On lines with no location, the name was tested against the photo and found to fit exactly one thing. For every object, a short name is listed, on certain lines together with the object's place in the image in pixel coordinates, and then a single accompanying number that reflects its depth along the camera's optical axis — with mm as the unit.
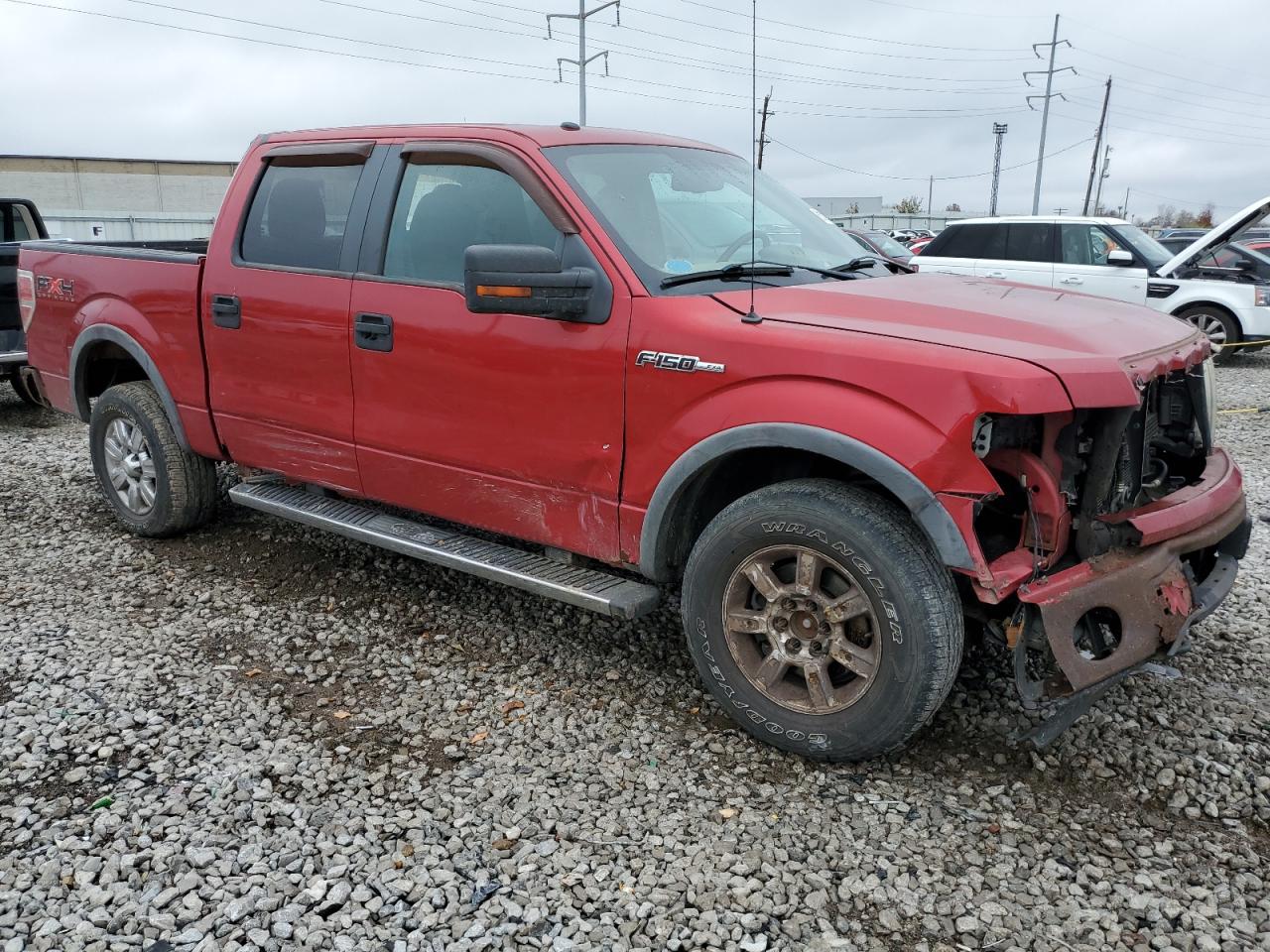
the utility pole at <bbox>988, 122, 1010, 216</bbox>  60516
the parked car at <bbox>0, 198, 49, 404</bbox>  7992
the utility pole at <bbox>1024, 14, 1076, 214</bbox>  45125
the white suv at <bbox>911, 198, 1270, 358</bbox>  11547
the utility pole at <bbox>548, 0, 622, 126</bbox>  30922
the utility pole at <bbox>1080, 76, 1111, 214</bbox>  52094
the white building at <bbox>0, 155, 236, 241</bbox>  40906
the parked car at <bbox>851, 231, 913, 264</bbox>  14759
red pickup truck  2896
